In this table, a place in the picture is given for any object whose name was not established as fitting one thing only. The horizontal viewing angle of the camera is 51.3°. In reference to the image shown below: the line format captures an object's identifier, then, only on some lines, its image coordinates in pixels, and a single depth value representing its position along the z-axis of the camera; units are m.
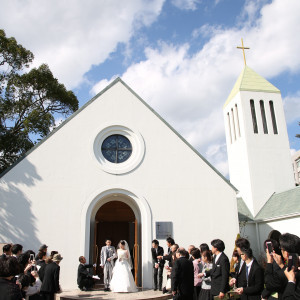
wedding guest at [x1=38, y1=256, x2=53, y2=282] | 6.75
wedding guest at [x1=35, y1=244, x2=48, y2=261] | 7.20
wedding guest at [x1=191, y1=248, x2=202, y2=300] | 7.19
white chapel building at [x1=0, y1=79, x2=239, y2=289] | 11.56
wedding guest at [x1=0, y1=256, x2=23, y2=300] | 3.63
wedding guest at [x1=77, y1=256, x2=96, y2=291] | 10.55
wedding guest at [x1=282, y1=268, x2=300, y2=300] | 3.70
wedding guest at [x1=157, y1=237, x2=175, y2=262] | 9.15
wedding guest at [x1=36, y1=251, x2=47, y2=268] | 7.15
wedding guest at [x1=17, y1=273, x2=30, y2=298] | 4.64
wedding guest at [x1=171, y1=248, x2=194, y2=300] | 6.48
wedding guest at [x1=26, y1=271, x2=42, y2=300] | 6.00
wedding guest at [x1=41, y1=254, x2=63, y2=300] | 6.48
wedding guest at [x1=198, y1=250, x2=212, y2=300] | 6.28
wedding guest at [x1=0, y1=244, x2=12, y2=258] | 6.34
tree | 19.64
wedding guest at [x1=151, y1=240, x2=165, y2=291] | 10.69
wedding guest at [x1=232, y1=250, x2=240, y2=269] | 7.03
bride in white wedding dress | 10.27
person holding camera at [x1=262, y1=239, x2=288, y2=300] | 4.26
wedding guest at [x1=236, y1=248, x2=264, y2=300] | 5.25
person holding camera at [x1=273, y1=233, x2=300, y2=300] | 3.72
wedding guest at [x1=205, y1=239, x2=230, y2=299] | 5.63
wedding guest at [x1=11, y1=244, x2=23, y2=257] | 6.18
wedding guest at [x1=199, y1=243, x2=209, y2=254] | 6.68
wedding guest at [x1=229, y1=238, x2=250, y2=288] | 5.54
